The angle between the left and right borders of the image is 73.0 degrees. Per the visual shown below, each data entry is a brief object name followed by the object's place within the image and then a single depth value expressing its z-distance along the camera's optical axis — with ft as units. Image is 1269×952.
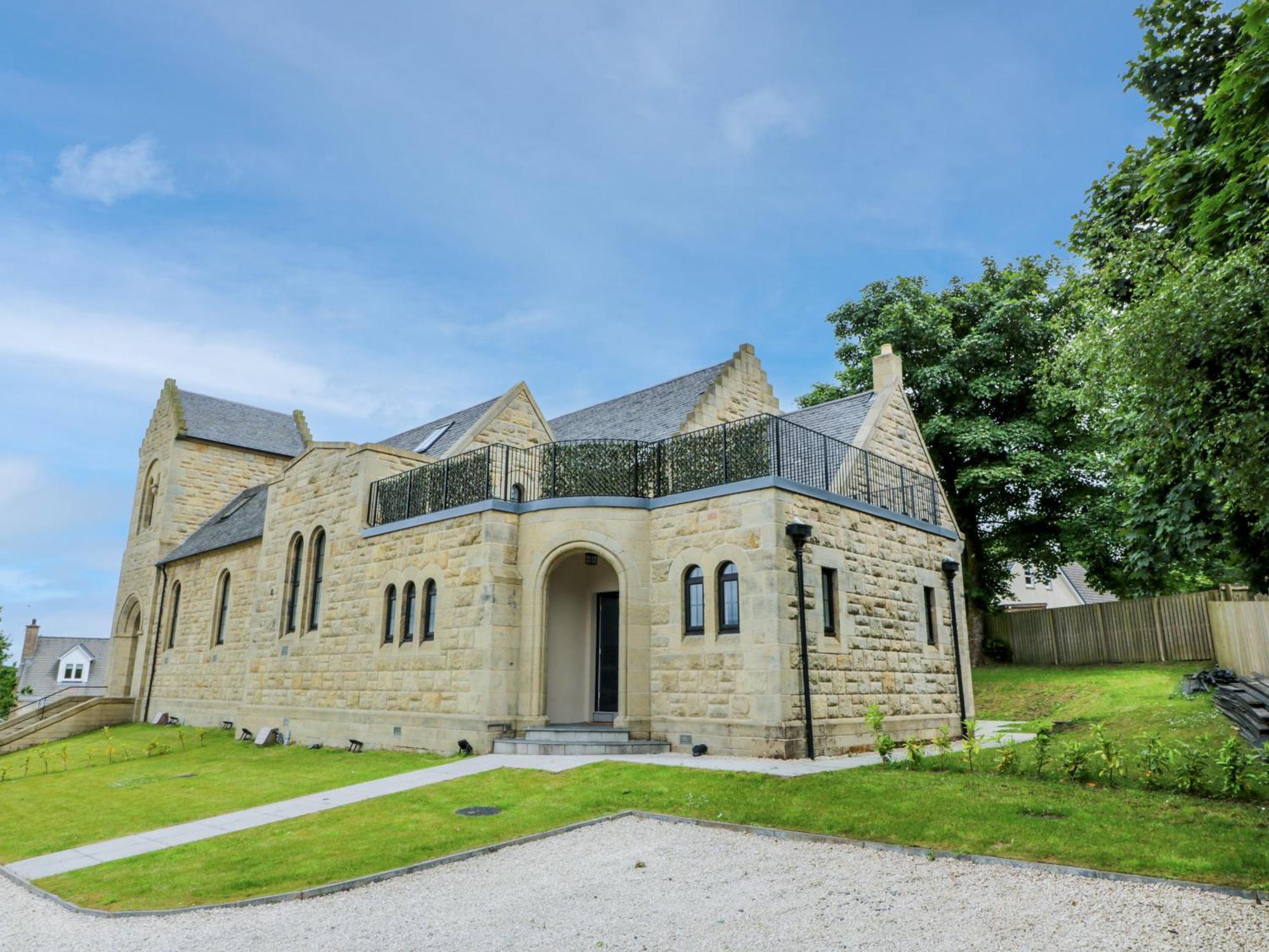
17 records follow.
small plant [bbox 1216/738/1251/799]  29.37
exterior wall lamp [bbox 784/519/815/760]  43.88
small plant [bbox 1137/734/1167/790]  31.96
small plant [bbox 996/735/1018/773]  36.14
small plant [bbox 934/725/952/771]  40.75
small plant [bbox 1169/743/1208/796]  30.53
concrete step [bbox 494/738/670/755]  45.96
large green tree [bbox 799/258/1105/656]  86.79
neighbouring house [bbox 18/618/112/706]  174.91
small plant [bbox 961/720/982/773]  37.32
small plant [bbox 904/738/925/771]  39.11
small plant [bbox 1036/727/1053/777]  34.55
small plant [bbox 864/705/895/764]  39.81
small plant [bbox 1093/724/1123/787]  32.68
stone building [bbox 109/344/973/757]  46.47
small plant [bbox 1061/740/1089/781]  33.63
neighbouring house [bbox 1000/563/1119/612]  152.15
